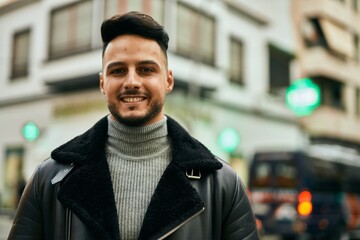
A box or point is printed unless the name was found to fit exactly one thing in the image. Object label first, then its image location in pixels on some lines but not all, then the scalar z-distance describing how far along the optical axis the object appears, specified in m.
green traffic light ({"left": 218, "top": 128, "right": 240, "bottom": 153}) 18.17
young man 2.12
